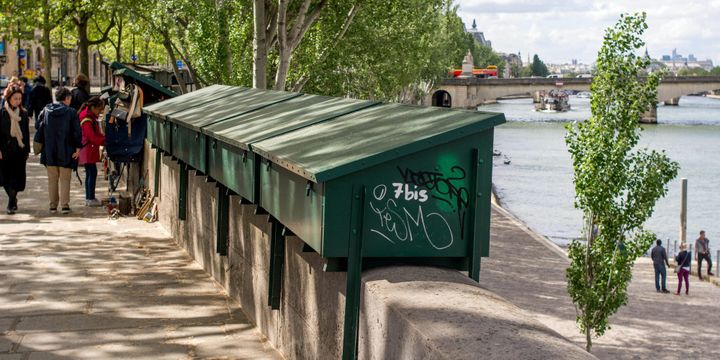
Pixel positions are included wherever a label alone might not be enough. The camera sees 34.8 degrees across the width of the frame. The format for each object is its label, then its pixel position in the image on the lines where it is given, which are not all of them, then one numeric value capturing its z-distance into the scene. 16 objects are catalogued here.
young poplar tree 23.16
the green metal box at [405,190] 5.28
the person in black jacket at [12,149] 14.02
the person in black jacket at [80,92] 17.09
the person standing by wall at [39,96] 25.06
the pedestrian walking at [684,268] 31.35
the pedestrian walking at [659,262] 30.69
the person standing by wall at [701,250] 35.56
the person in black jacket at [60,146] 13.85
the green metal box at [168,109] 11.57
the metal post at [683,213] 43.79
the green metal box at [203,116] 9.29
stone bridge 117.25
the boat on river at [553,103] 169.25
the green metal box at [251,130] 7.26
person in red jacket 14.77
